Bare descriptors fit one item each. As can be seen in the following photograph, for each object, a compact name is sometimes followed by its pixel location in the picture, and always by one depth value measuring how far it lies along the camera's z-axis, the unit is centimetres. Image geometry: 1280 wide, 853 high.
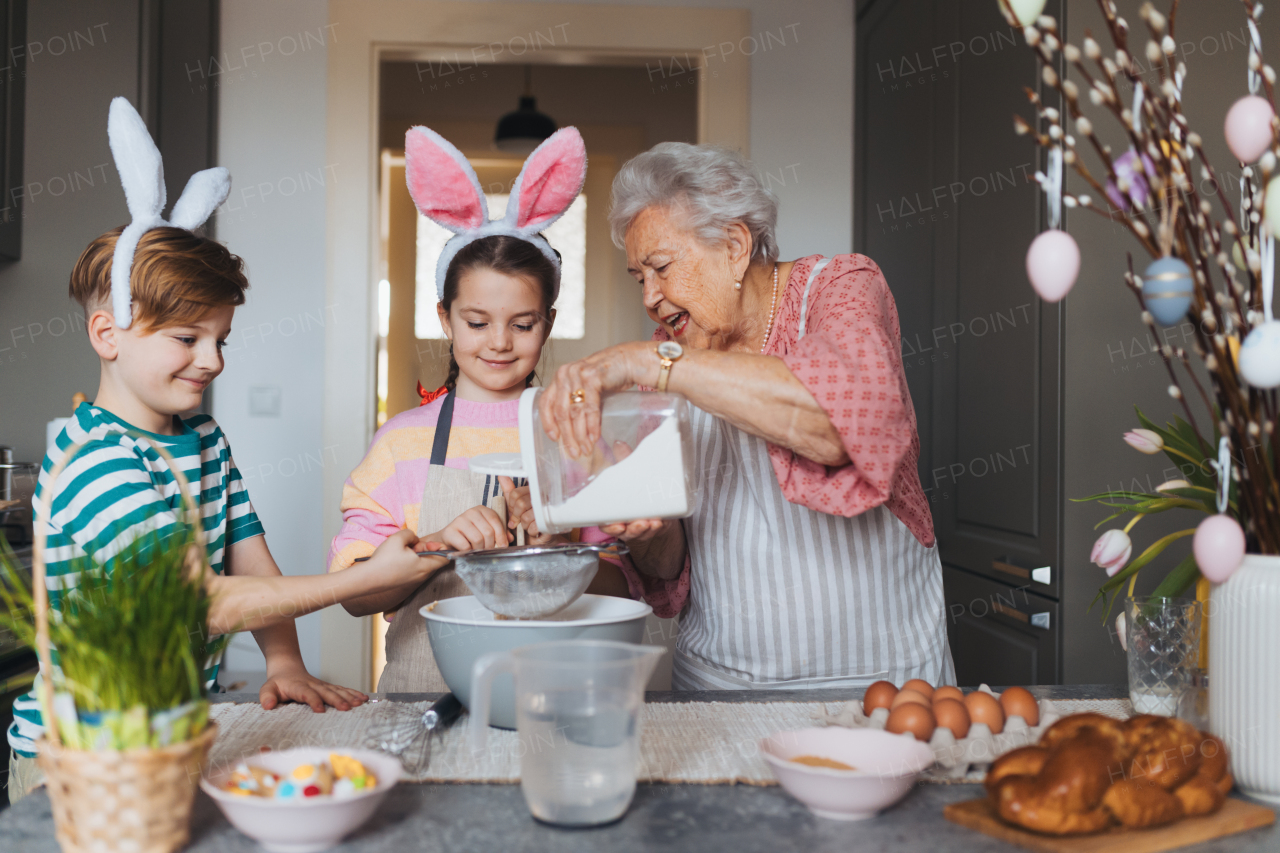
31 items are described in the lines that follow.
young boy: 99
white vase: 74
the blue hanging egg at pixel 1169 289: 67
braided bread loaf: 66
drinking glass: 91
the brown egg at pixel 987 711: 89
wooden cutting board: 65
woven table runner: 79
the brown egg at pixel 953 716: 85
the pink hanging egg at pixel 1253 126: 68
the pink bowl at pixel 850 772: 69
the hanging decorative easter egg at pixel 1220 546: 72
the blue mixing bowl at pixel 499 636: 88
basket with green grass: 60
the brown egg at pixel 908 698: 88
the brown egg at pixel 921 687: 91
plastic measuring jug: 68
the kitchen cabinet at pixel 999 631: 182
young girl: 132
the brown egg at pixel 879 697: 92
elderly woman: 131
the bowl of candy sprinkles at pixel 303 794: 62
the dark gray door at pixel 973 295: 185
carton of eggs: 81
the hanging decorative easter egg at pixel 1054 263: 68
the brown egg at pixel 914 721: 83
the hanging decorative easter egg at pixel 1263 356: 67
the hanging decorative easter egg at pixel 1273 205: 66
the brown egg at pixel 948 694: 89
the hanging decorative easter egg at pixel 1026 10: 67
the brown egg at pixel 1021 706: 92
